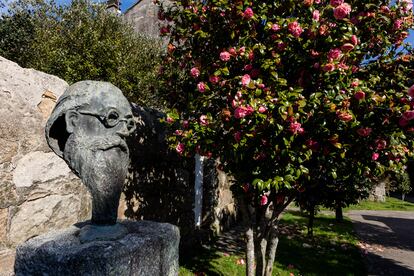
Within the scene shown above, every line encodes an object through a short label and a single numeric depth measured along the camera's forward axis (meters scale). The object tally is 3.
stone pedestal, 1.59
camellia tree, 3.13
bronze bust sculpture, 1.84
